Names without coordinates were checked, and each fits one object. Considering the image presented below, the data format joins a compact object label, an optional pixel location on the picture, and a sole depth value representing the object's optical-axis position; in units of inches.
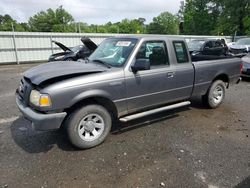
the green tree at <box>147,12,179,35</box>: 3348.9
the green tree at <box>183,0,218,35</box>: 2178.9
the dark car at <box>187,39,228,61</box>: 452.3
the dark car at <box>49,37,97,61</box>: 443.1
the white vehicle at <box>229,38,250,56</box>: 588.1
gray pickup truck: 128.1
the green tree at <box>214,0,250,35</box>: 1398.9
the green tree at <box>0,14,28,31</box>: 2621.3
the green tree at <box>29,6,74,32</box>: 2475.4
